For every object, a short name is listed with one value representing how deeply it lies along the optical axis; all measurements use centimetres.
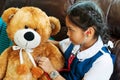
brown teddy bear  161
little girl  159
